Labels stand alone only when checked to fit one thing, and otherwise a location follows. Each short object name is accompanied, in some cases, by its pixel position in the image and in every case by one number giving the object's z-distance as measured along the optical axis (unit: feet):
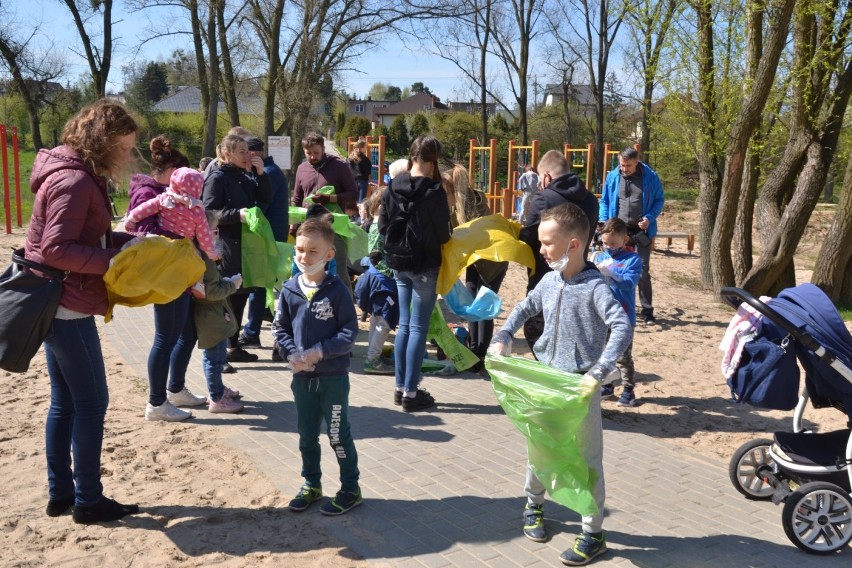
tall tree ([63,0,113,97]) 86.02
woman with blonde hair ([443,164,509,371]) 24.12
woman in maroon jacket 11.89
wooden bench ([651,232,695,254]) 63.36
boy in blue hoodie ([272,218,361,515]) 13.33
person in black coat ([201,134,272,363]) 21.61
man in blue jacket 30.99
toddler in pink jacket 16.05
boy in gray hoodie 12.24
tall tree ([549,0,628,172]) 119.14
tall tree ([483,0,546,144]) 118.62
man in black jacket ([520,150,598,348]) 19.58
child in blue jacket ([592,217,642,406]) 20.29
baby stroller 13.08
